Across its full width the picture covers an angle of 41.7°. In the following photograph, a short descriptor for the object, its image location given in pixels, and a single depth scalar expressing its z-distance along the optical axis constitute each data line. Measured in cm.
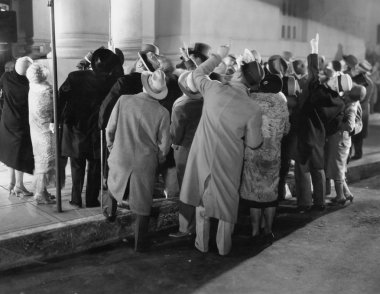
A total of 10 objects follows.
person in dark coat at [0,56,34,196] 581
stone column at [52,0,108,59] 848
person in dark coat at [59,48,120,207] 544
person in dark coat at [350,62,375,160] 919
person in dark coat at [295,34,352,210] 599
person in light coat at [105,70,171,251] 475
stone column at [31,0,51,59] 1084
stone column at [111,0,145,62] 966
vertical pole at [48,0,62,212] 500
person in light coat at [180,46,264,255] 461
